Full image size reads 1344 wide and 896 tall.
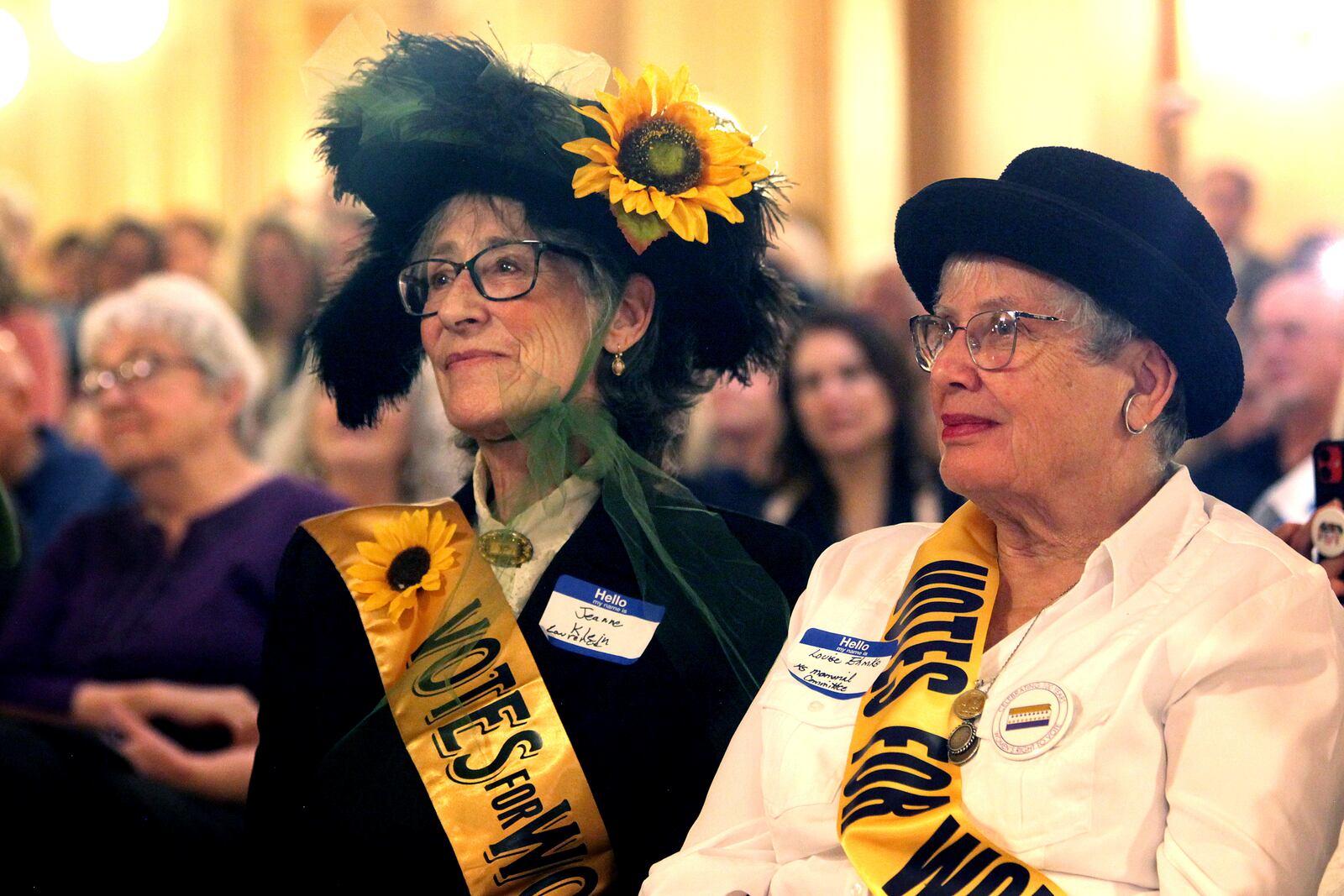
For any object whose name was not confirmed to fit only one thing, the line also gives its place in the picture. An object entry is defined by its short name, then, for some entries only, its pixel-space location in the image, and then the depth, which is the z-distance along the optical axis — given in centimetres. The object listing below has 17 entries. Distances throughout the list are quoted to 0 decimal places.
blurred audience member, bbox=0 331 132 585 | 531
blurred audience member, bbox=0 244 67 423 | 672
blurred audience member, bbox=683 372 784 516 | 577
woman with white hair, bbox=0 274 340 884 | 345
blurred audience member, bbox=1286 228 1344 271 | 464
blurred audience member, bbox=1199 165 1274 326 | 556
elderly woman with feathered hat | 257
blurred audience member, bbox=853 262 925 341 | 666
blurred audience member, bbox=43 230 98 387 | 834
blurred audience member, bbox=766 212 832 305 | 769
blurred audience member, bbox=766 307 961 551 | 484
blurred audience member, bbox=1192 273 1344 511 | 434
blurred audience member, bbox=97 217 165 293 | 852
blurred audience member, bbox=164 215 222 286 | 960
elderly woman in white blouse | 196
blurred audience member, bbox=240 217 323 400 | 738
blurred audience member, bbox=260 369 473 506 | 501
